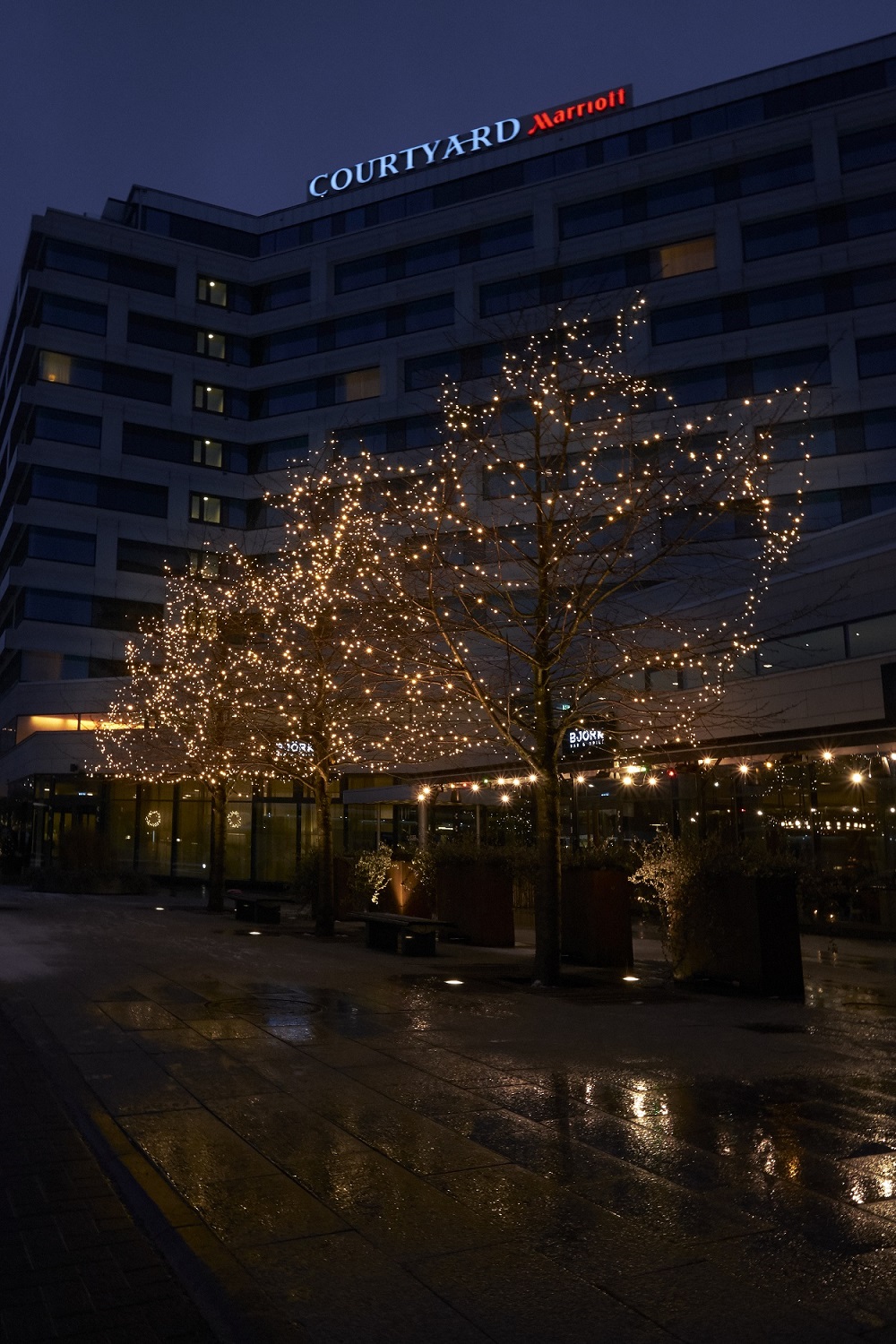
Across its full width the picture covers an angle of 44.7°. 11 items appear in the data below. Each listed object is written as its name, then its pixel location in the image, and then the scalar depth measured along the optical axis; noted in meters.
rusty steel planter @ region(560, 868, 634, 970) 15.59
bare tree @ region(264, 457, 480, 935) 20.53
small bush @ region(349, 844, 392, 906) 22.22
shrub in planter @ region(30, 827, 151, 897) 31.50
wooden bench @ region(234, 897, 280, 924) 22.39
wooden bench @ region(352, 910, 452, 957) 16.75
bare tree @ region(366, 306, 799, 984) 14.13
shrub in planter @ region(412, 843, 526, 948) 18.67
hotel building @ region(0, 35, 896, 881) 42.50
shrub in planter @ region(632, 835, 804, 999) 13.05
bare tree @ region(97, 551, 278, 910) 24.55
